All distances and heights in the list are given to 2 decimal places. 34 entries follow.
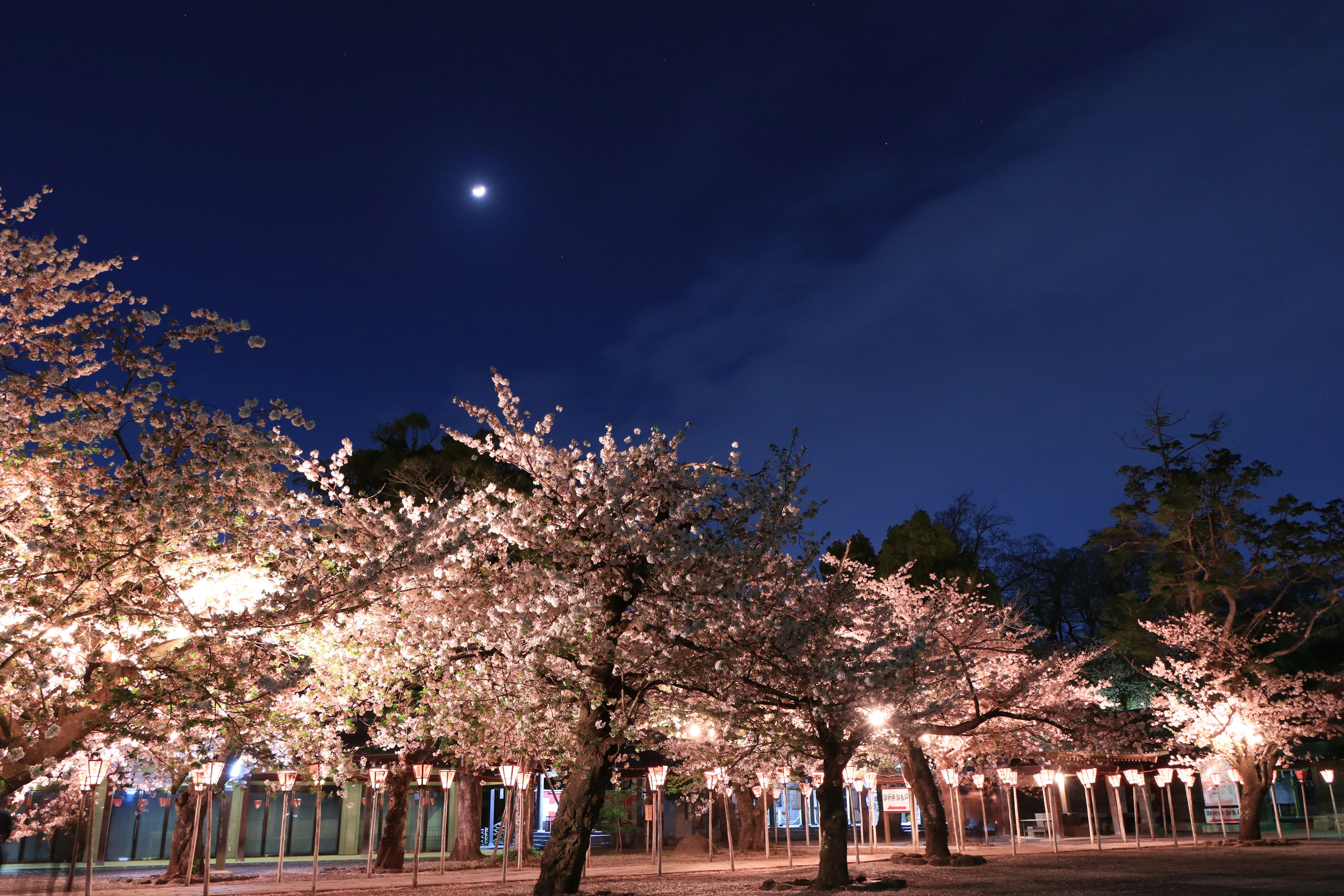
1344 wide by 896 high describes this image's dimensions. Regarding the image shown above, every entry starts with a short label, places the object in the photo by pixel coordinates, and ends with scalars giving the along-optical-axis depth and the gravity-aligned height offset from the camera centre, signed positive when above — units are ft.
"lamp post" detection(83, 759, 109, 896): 49.14 -3.25
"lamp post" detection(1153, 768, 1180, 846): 97.76 -7.47
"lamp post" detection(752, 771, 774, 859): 78.95 -9.19
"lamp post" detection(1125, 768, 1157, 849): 95.71 -7.13
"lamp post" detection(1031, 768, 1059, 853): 91.30 -7.01
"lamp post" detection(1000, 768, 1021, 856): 89.40 -9.41
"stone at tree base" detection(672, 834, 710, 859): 93.04 -13.60
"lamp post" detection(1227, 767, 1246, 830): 99.85 -8.53
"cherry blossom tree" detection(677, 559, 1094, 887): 46.26 +2.07
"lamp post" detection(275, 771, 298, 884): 66.03 -4.82
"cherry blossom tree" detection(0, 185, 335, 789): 28.53 +6.05
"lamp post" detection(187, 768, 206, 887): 53.42 -4.52
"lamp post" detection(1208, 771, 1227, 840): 107.24 -10.74
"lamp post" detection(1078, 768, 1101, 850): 92.79 -8.44
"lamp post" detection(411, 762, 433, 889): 69.05 -4.77
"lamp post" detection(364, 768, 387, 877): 65.77 -5.26
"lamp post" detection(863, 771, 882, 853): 88.99 -10.83
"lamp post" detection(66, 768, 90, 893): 52.03 -5.74
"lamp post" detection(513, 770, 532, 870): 74.18 -6.53
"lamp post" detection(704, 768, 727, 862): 79.36 -5.53
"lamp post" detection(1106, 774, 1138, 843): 102.63 -11.91
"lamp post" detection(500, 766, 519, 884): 67.87 -5.00
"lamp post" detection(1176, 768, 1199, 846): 95.66 -7.28
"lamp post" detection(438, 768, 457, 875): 70.13 -5.39
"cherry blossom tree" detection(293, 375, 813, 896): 43.70 +6.51
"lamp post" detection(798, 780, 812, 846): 119.44 -14.66
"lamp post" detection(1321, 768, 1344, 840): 102.78 -7.76
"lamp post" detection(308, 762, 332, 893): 47.73 -3.36
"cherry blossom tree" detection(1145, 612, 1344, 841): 93.20 +0.47
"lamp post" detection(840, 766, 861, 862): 83.30 -6.18
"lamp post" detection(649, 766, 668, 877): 76.18 -5.45
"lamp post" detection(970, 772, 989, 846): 94.43 -7.89
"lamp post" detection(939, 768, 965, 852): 88.74 -8.06
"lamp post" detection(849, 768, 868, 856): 87.35 -8.33
